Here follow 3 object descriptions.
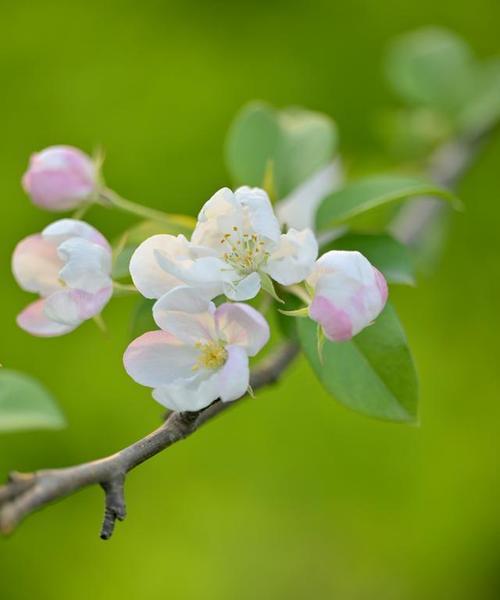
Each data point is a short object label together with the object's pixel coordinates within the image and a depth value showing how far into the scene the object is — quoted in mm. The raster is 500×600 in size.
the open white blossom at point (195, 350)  895
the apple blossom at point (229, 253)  908
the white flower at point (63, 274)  930
